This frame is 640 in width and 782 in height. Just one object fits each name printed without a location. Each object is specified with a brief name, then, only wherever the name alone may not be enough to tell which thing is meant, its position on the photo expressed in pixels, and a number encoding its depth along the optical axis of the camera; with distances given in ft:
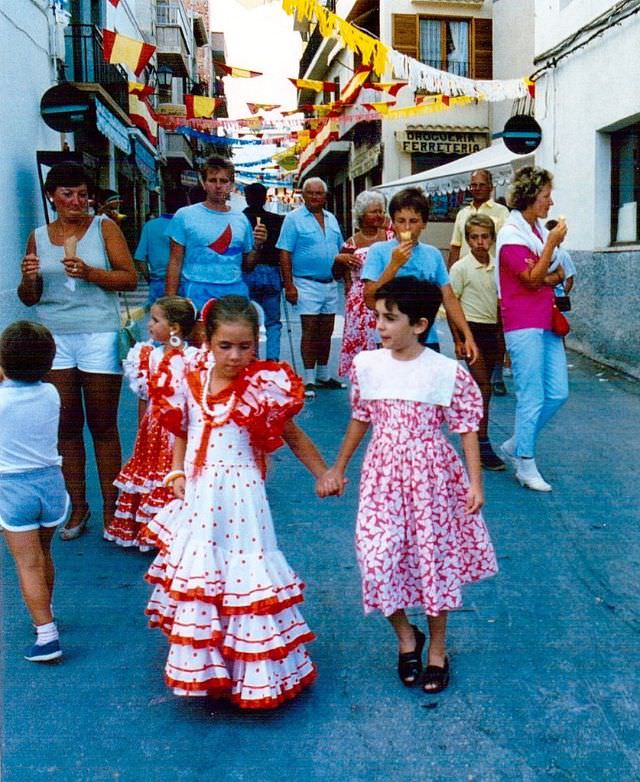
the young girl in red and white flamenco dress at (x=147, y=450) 13.73
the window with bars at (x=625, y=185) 31.22
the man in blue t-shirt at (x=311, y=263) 25.20
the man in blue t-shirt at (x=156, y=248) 21.85
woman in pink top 16.56
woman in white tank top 13.87
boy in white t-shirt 10.47
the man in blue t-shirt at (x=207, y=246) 17.28
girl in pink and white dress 9.75
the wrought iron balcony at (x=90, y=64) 64.85
